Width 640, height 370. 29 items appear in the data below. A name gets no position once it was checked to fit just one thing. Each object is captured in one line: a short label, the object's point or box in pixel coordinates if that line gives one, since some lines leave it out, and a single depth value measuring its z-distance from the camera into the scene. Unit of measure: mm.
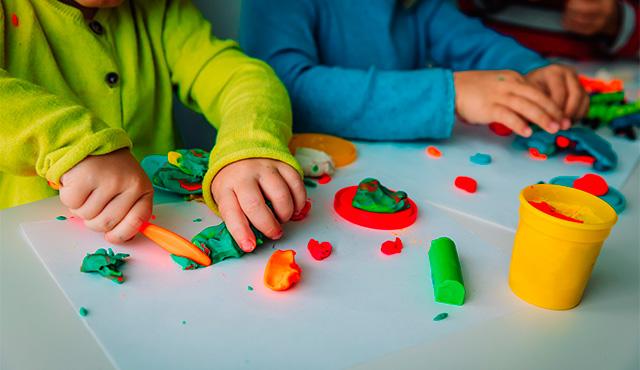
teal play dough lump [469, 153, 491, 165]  705
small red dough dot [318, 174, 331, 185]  625
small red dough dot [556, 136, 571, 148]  733
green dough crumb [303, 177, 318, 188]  614
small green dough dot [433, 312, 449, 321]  417
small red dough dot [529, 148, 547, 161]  734
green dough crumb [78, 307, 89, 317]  396
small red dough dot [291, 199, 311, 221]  541
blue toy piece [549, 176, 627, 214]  605
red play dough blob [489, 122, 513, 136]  802
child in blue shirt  744
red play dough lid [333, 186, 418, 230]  535
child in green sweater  473
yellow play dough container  406
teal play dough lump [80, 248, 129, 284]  435
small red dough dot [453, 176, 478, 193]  621
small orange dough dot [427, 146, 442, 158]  720
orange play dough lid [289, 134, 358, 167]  685
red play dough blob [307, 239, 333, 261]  481
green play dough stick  433
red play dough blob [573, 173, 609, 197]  616
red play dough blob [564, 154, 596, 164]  728
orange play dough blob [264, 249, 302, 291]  435
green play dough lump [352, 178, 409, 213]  540
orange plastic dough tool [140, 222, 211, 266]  464
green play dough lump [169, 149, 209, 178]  572
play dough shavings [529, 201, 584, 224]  431
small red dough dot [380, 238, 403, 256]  494
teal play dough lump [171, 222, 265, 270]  463
